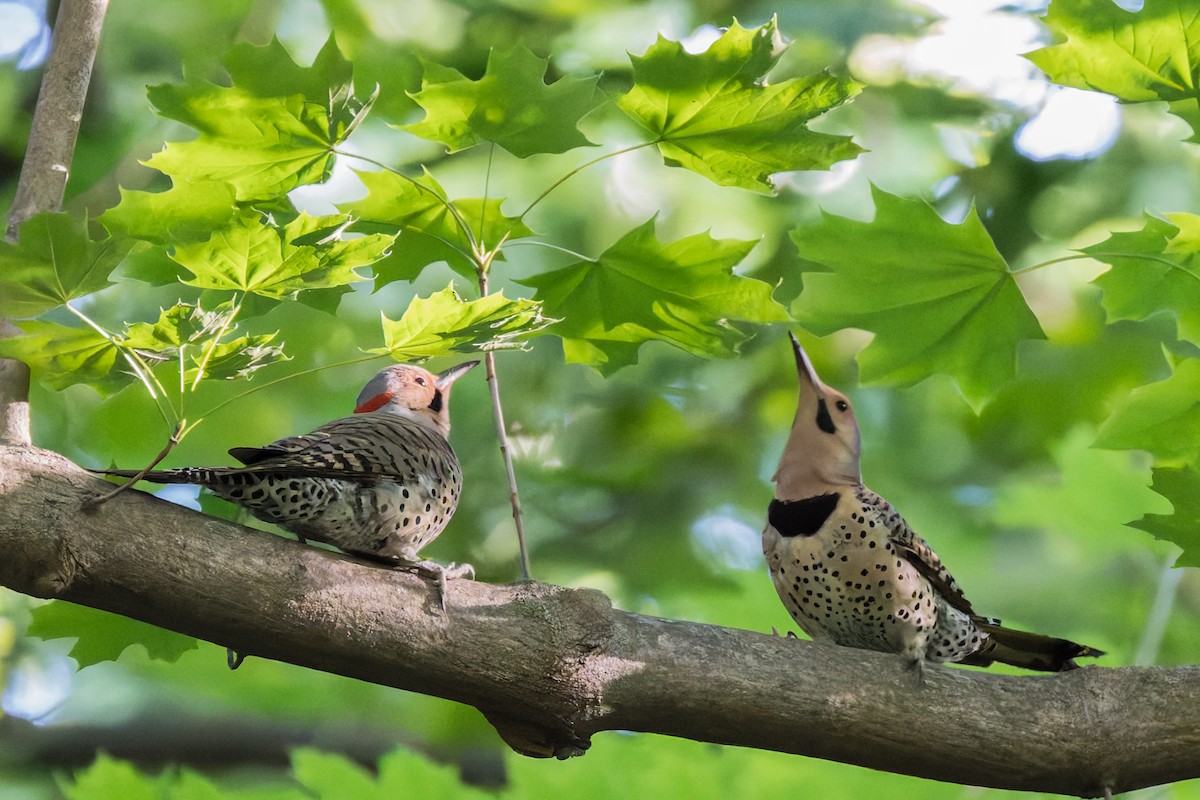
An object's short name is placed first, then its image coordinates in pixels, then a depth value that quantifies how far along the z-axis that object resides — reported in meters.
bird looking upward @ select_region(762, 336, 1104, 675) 10.19
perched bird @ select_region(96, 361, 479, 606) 10.02
